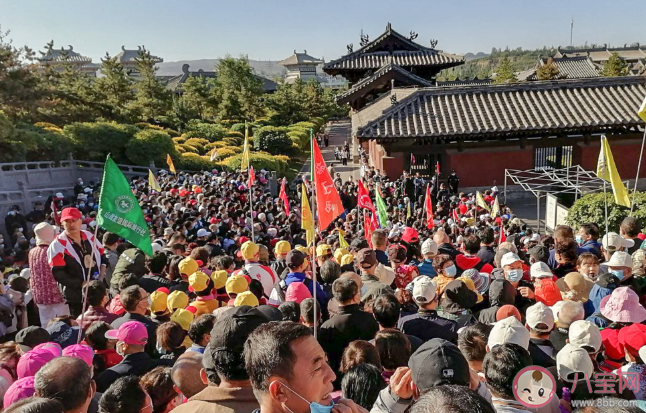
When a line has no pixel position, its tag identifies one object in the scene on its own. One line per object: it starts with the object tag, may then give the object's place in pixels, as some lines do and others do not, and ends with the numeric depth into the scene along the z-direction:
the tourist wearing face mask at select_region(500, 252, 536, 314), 5.24
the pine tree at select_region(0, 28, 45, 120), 21.25
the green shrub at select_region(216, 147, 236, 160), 29.12
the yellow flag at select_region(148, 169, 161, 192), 15.09
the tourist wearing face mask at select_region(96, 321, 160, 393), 3.89
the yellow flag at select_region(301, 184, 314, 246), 7.86
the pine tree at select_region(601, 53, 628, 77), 47.78
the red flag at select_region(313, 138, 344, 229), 6.50
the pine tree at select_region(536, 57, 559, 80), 49.41
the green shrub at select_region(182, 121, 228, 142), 34.81
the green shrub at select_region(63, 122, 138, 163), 24.17
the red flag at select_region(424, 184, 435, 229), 11.84
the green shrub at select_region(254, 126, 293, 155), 32.03
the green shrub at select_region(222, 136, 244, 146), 33.16
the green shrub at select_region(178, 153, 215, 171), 25.72
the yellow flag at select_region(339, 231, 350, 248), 8.82
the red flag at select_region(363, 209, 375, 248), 9.76
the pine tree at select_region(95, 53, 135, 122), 32.39
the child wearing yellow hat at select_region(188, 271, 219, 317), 5.15
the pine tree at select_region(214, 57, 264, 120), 42.69
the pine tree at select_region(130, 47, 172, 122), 34.91
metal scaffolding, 15.85
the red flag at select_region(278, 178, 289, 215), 12.87
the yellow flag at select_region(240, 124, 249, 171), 13.06
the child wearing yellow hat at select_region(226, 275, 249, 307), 5.12
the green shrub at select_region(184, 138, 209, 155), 31.46
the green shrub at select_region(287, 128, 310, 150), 34.06
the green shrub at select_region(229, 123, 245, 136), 37.47
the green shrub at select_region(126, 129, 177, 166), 24.56
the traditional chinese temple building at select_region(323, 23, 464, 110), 28.77
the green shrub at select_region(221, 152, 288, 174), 25.11
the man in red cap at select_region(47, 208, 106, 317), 5.94
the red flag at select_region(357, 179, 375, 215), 10.03
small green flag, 10.19
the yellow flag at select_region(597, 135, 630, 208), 8.26
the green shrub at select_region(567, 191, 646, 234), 11.04
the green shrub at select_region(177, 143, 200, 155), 29.83
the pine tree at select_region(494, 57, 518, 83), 53.00
